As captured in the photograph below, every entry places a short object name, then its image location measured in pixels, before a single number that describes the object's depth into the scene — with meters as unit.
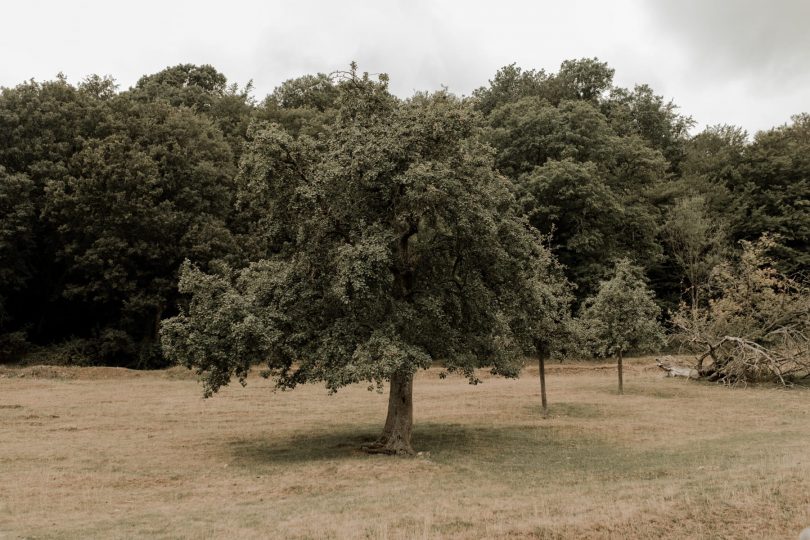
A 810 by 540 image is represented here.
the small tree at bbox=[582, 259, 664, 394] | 34.00
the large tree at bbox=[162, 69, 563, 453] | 18.59
